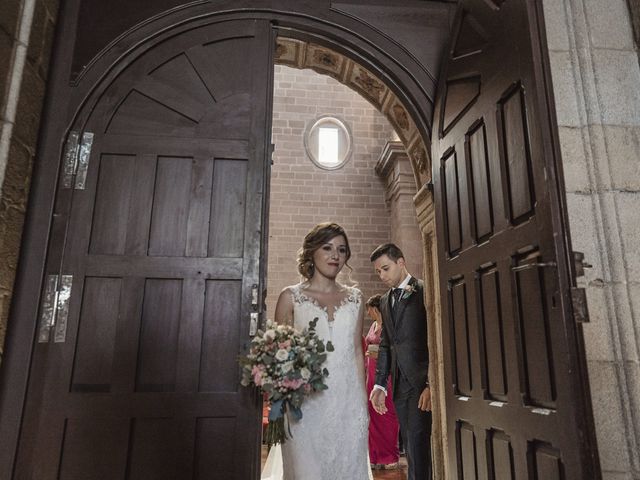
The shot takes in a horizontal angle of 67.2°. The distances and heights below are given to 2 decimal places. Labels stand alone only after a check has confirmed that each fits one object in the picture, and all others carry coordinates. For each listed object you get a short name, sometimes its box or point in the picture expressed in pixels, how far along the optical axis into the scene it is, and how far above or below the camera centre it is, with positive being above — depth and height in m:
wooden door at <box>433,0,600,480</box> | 1.75 +0.39
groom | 3.63 -0.07
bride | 3.00 -0.15
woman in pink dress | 5.92 -1.03
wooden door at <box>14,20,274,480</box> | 2.48 +0.38
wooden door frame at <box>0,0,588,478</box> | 2.46 +1.56
